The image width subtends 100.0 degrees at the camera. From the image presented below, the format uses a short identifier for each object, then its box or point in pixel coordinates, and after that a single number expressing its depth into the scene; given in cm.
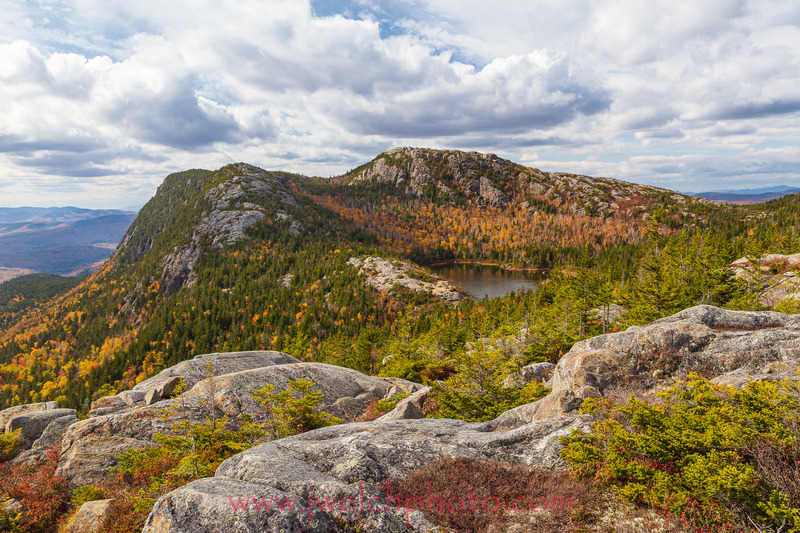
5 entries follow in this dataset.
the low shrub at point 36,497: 1407
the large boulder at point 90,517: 1198
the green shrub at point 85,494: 1508
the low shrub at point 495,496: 836
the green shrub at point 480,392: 2386
